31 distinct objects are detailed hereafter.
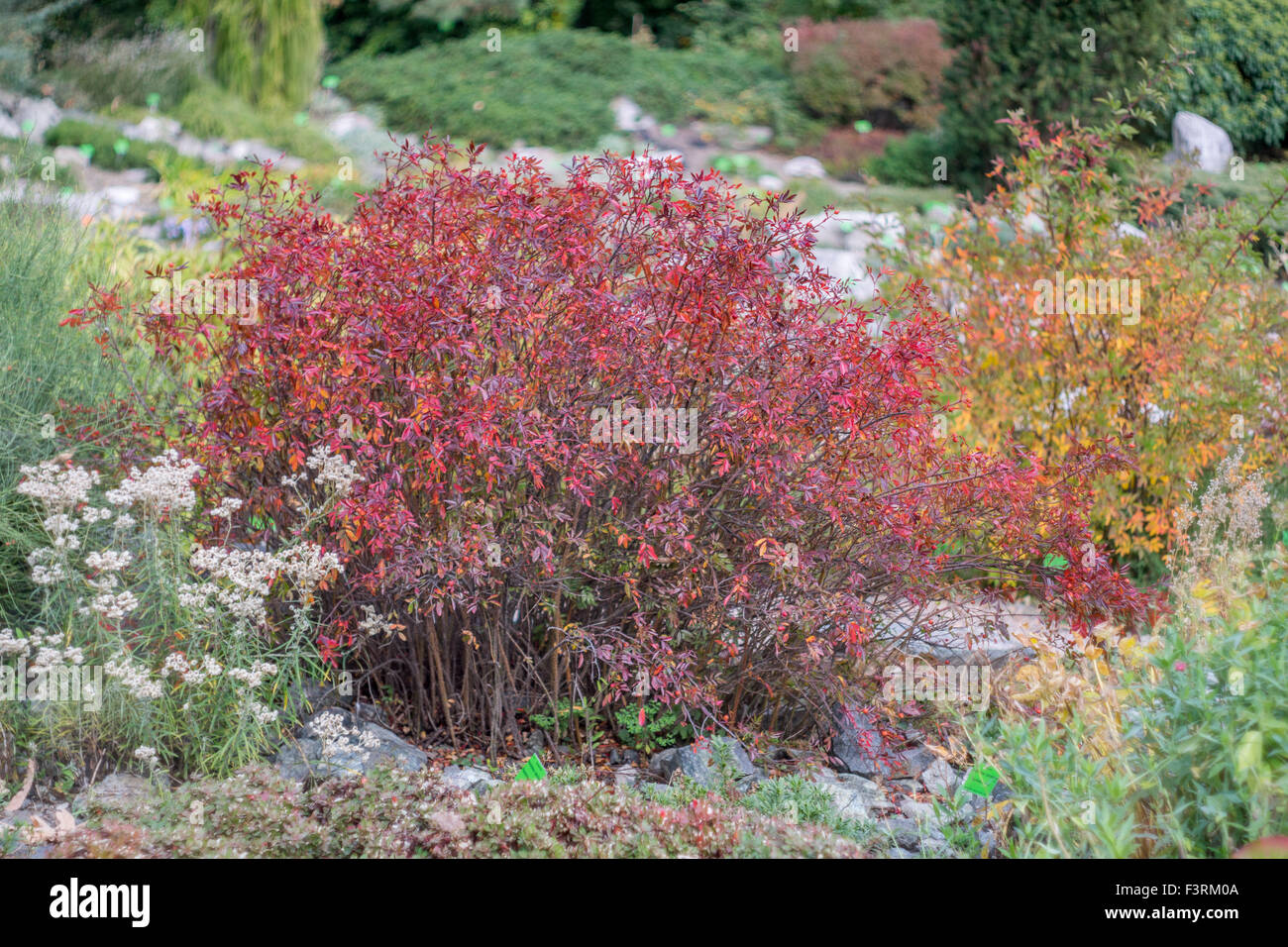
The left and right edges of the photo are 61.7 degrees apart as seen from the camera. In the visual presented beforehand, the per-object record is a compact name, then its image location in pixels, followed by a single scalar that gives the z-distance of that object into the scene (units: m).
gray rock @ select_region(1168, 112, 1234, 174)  9.95
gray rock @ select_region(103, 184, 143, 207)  8.28
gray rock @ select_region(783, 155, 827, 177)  10.99
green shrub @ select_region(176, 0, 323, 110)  11.46
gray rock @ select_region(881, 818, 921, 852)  2.94
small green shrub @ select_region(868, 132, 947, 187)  10.61
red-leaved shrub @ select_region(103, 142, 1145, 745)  2.91
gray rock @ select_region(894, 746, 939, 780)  3.43
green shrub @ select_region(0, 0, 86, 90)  10.78
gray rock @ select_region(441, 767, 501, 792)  3.04
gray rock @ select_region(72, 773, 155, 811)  2.91
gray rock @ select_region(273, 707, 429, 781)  3.01
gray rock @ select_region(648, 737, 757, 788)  3.10
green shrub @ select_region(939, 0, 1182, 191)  9.12
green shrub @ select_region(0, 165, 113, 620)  3.45
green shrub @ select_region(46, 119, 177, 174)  9.56
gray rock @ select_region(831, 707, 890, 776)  3.28
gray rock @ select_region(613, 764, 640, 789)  3.21
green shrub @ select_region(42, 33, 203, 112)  11.58
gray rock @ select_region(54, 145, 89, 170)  8.76
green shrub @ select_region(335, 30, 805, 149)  12.40
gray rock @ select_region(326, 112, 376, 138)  11.73
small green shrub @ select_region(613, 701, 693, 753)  3.33
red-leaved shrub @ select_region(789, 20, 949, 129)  12.40
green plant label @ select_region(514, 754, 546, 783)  2.94
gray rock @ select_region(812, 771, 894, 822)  3.06
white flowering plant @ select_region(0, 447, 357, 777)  2.84
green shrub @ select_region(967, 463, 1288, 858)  2.23
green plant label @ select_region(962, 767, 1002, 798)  2.59
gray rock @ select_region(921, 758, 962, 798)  3.28
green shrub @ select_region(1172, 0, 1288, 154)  10.33
